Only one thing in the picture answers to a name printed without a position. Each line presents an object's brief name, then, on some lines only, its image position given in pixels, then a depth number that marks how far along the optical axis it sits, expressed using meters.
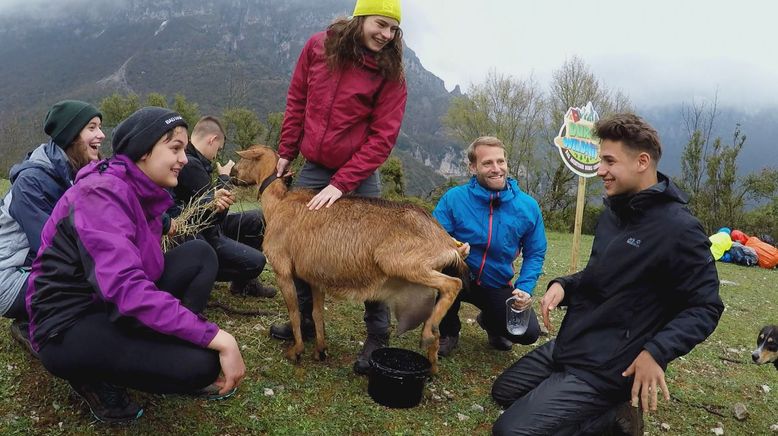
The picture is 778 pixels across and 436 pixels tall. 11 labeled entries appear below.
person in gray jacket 3.62
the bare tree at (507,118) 42.12
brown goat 4.19
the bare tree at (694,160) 33.94
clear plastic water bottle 5.00
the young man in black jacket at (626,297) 3.42
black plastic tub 3.95
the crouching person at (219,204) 5.29
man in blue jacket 5.22
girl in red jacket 4.21
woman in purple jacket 2.53
